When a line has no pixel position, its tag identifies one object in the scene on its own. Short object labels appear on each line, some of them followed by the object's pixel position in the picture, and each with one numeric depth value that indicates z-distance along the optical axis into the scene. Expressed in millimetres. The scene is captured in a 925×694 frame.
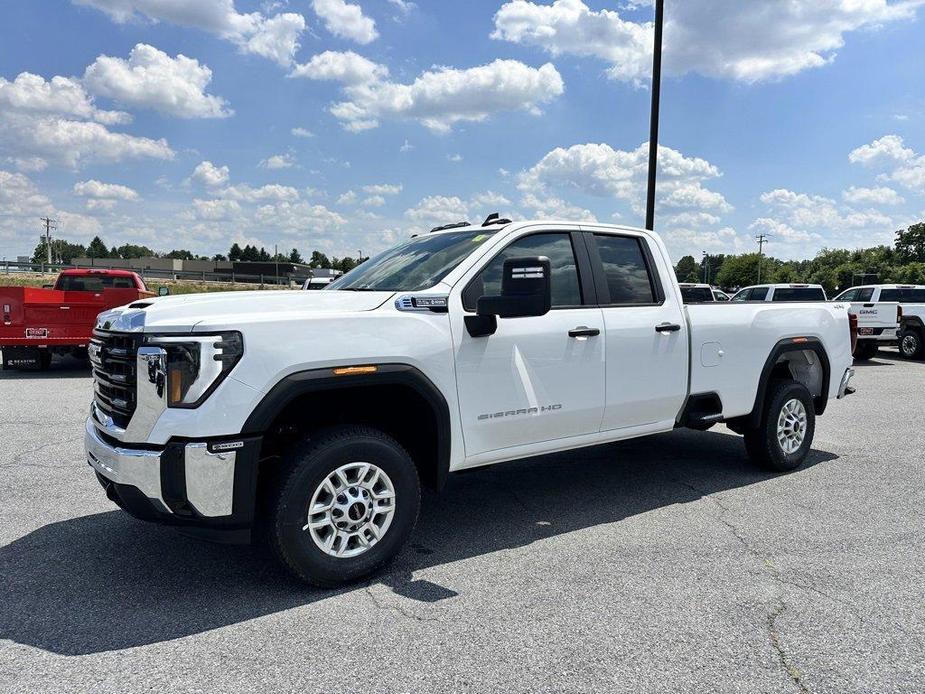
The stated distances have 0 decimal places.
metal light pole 11742
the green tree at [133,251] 169800
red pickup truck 12258
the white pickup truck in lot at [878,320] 16969
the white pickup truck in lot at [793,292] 18781
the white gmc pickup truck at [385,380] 3391
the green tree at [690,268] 128950
